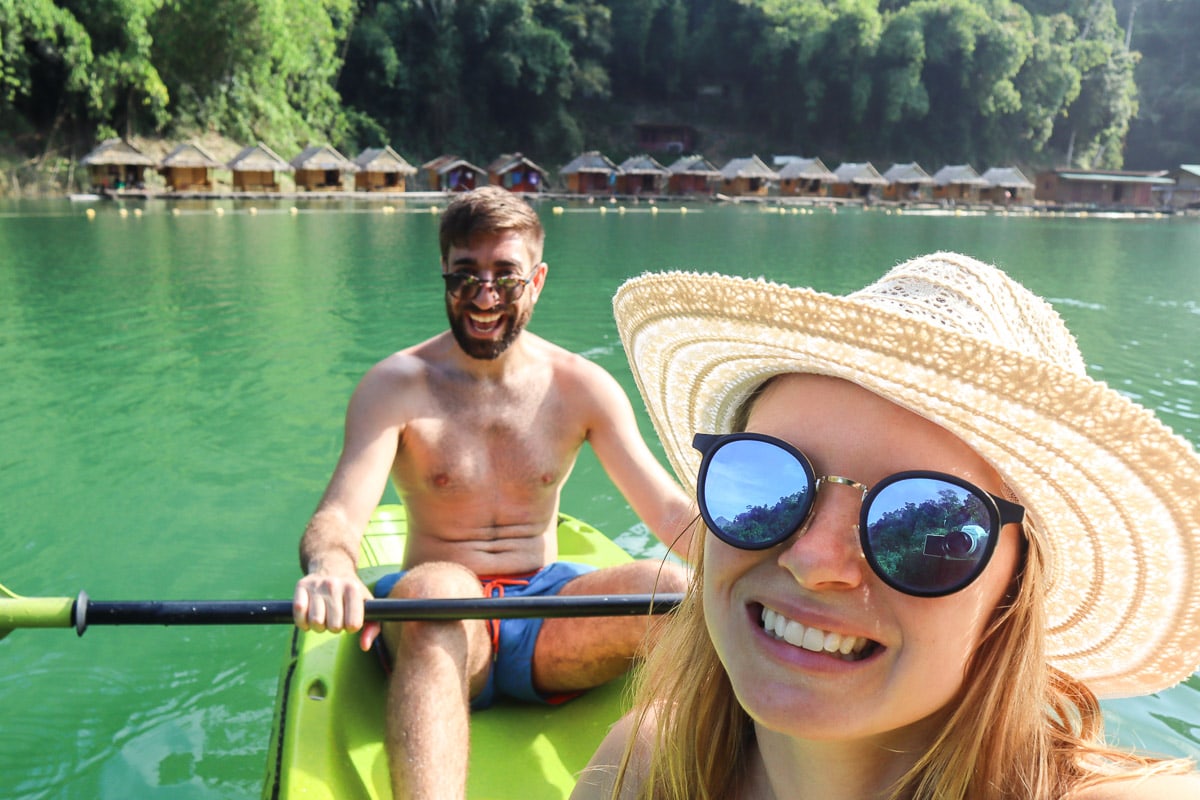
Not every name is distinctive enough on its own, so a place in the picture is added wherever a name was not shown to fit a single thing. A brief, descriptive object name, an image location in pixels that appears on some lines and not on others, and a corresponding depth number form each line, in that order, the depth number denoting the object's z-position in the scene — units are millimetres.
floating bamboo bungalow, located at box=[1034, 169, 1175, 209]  48625
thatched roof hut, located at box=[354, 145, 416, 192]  35625
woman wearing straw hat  870
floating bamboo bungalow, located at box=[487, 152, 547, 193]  40844
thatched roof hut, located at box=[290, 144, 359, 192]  34250
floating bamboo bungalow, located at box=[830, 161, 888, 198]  43312
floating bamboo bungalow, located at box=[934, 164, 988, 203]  44438
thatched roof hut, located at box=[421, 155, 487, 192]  40219
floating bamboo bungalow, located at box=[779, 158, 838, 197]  43625
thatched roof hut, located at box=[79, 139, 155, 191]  29922
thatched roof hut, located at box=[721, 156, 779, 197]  42844
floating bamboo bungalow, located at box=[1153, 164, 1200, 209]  49562
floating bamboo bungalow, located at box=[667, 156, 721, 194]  42772
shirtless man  2438
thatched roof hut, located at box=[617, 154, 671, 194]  41812
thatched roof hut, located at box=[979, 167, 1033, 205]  44875
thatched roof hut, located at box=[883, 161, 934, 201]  44031
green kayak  2111
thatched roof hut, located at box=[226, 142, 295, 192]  32062
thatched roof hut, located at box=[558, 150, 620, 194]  40906
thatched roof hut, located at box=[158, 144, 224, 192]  30953
